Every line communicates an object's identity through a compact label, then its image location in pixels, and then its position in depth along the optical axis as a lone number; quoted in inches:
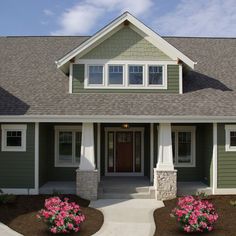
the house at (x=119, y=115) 534.3
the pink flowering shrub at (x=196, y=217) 357.1
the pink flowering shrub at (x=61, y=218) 355.9
